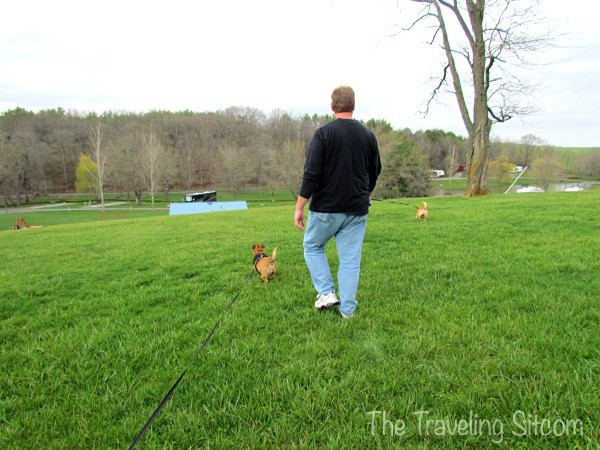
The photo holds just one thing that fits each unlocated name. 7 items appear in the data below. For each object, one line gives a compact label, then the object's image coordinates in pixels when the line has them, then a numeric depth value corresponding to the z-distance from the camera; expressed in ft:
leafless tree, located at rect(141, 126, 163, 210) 150.41
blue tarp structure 99.04
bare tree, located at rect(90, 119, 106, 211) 143.13
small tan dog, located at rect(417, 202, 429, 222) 24.01
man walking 8.70
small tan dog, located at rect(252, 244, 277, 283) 12.11
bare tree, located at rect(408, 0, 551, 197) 40.37
